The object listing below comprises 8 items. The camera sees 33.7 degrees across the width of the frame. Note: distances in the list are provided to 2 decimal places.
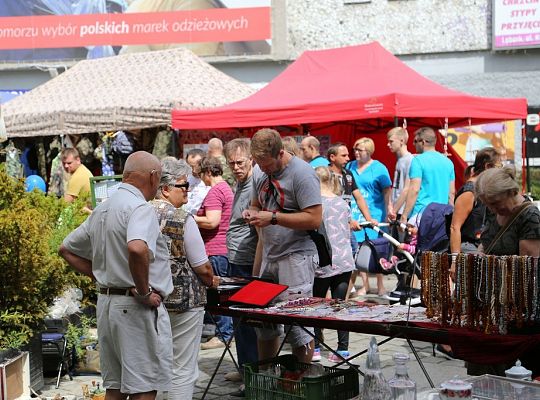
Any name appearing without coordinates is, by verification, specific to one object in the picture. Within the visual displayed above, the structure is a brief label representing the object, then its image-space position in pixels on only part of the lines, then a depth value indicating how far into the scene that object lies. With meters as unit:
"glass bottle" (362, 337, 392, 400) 3.58
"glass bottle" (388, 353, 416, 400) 3.33
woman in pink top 7.27
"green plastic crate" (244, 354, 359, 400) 4.93
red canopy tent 11.01
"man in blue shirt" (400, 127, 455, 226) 9.90
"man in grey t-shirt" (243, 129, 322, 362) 5.59
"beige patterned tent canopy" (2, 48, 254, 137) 13.04
